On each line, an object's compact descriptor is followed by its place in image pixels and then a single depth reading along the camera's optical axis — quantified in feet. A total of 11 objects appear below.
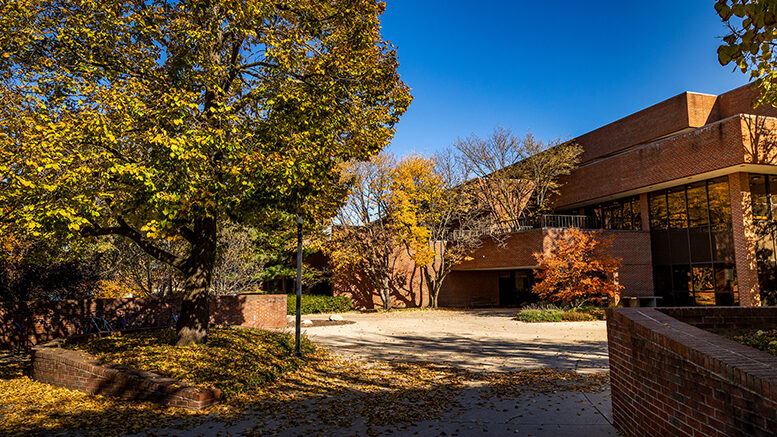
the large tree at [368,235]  87.10
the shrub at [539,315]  65.46
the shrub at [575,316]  66.13
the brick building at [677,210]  70.19
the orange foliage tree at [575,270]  69.72
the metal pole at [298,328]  35.70
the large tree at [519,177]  99.71
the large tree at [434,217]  88.58
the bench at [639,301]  72.17
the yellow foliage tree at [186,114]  24.14
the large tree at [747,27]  13.78
